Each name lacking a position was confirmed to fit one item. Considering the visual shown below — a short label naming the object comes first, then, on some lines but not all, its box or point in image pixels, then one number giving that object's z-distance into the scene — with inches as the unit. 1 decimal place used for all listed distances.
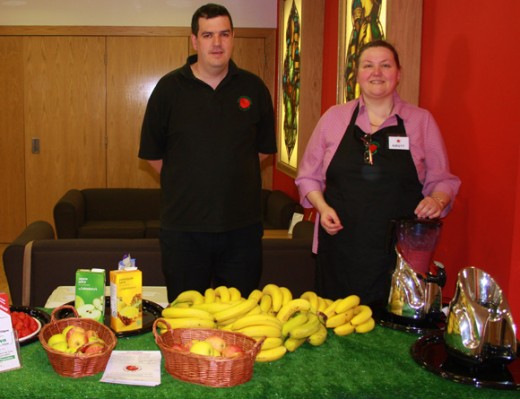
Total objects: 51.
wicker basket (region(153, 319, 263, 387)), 64.6
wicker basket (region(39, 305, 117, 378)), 65.9
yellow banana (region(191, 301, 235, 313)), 78.1
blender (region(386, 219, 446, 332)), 82.7
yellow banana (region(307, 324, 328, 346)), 75.6
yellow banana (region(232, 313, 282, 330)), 74.9
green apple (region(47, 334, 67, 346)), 69.5
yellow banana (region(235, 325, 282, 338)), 73.2
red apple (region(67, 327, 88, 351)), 68.5
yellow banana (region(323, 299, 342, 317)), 82.9
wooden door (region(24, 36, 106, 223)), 303.0
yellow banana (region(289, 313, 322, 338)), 74.4
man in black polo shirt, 111.3
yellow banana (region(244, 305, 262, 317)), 77.8
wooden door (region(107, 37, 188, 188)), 304.0
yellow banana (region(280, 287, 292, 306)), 83.7
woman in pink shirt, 103.0
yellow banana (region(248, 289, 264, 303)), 84.0
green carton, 77.5
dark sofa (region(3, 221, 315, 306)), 137.4
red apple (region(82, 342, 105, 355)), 67.4
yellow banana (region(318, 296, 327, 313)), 84.2
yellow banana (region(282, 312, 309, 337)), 75.7
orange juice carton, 75.6
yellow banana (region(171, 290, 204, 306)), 83.4
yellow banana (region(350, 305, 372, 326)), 81.0
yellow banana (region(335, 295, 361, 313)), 82.7
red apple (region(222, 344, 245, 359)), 66.0
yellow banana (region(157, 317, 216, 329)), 74.7
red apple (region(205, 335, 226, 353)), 68.0
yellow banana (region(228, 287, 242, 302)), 84.6
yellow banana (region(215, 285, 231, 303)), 83.9
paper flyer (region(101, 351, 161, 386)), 65.9
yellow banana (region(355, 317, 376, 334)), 80.7
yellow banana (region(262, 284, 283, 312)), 82.7
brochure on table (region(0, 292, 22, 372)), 67.7
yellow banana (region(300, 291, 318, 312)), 83.3
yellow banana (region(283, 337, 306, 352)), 74.1
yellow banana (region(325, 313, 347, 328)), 81.2
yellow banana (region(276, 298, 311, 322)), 79.1
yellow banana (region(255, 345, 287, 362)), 71.1
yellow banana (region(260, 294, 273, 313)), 82.4
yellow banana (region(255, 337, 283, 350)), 72.5
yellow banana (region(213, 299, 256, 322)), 76.5
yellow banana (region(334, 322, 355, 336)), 80.0
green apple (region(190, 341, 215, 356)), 66.3
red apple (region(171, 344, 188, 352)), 67.7
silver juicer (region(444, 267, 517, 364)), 68.7
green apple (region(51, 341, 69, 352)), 68.1
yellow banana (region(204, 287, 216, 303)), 84.0
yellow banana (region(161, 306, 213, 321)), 76.3
